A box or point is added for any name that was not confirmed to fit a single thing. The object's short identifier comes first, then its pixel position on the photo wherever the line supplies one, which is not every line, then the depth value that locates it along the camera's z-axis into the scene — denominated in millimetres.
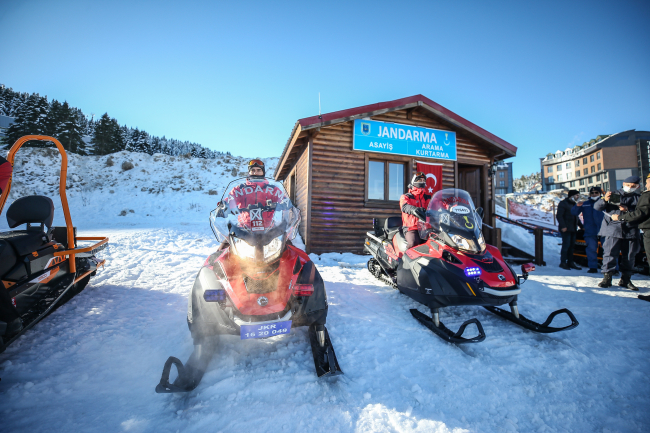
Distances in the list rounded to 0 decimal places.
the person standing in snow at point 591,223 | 5707
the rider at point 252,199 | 2178
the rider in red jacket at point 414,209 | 3467
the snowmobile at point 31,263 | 1964
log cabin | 6887
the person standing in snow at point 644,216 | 3895
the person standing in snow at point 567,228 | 6086
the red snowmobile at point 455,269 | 2600
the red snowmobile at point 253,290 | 1882
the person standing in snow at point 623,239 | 4379
